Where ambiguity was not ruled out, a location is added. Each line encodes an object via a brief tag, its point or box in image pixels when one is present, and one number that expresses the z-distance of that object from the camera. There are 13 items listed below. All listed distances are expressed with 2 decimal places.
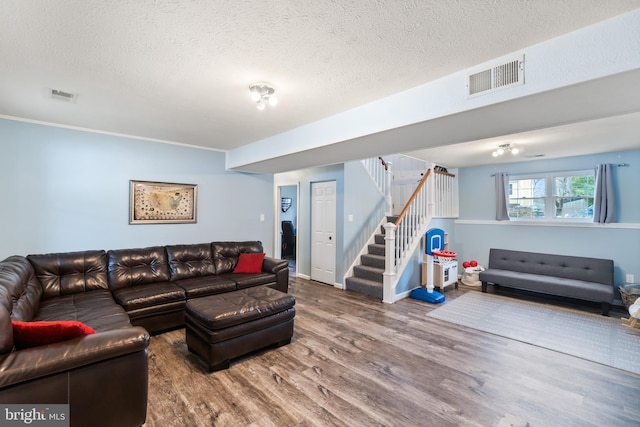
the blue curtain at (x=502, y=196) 5.43
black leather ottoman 2.41
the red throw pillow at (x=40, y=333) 1.49
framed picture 3.92
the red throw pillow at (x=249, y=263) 4.24
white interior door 5.37
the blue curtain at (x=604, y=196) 4.34
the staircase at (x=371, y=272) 4.71
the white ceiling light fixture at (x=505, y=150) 4.09
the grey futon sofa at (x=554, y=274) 4.09
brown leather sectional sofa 1.41
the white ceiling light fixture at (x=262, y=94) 2.28
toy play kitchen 4.58
